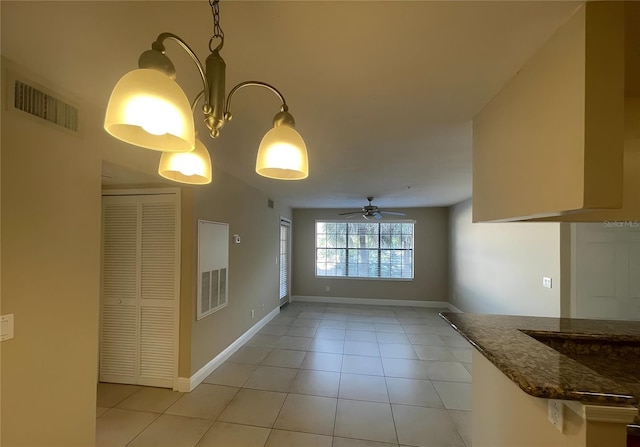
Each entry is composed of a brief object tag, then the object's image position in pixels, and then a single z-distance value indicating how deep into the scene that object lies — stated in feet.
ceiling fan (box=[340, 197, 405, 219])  17.75
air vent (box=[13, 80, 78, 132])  4.65
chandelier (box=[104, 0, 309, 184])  2.22
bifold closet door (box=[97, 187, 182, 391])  9.59
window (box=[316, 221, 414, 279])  24.00
